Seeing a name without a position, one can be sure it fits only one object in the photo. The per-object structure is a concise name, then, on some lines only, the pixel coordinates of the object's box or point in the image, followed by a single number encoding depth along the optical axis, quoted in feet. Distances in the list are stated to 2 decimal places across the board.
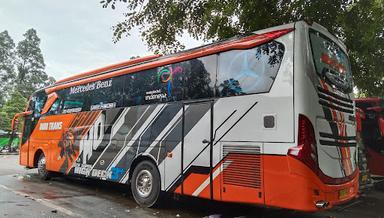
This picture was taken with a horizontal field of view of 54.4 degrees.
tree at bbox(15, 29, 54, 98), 225.35
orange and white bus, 18.06
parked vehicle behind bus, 36.19
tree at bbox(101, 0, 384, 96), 26.73
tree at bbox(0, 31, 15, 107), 219.41
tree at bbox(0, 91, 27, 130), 145.44
